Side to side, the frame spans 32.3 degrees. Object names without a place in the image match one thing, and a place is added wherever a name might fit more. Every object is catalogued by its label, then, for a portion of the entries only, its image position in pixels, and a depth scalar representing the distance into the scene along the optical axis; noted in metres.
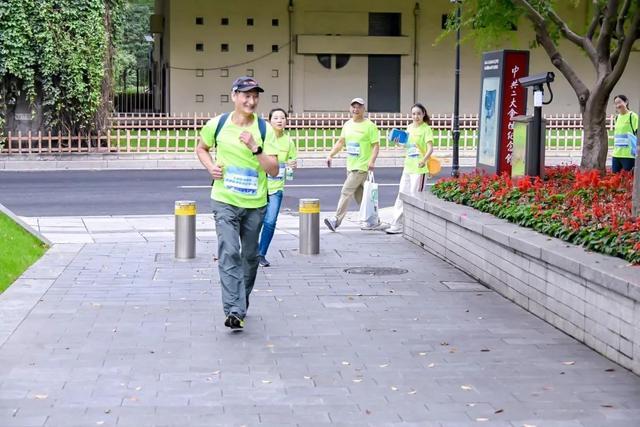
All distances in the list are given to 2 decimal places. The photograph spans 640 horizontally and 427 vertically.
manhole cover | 11.42
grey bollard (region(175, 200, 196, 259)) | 12.30
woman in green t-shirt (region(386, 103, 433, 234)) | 14.98
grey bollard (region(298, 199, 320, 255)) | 12.79
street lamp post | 21.42
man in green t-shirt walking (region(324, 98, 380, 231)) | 14.85
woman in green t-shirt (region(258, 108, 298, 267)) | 11.88
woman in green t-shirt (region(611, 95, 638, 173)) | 16.91
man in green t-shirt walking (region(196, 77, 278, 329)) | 8.45
